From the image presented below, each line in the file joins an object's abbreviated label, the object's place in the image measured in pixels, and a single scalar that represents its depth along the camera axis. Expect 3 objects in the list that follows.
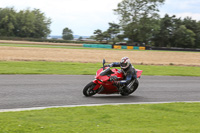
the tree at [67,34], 171.39
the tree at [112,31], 85.31
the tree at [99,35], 90.38
